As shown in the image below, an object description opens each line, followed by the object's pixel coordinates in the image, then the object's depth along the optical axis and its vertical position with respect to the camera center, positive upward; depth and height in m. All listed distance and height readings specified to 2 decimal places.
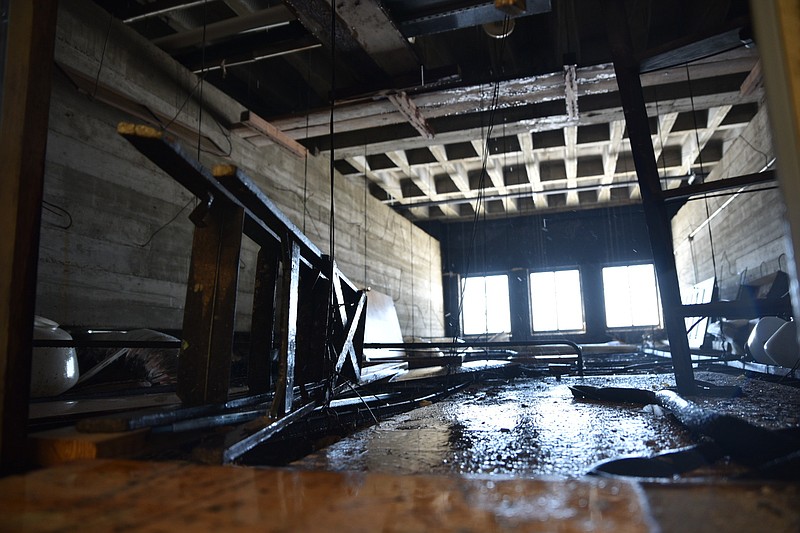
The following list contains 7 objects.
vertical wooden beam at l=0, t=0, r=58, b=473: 1.35 +0.43
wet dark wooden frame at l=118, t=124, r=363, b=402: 1.57 +0.59
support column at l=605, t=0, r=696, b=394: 2.88 +0.86
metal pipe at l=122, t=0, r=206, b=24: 3.96 +2.74
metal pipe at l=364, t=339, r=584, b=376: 4.18 -0.11
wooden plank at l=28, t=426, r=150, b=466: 1.36 -0.30
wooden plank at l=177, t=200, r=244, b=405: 1.88 +0.13
